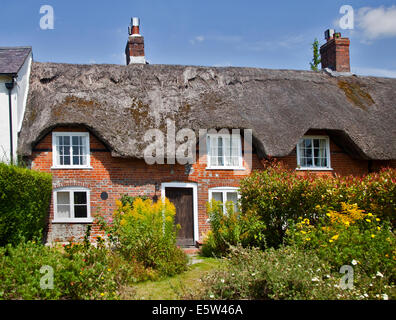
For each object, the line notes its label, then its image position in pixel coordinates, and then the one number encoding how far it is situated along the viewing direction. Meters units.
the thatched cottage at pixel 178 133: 13.11
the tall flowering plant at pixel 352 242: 6.71
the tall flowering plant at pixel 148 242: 8.71
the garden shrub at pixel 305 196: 9.59
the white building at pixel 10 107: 12.94
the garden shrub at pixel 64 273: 6.25
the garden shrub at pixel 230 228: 10.52
